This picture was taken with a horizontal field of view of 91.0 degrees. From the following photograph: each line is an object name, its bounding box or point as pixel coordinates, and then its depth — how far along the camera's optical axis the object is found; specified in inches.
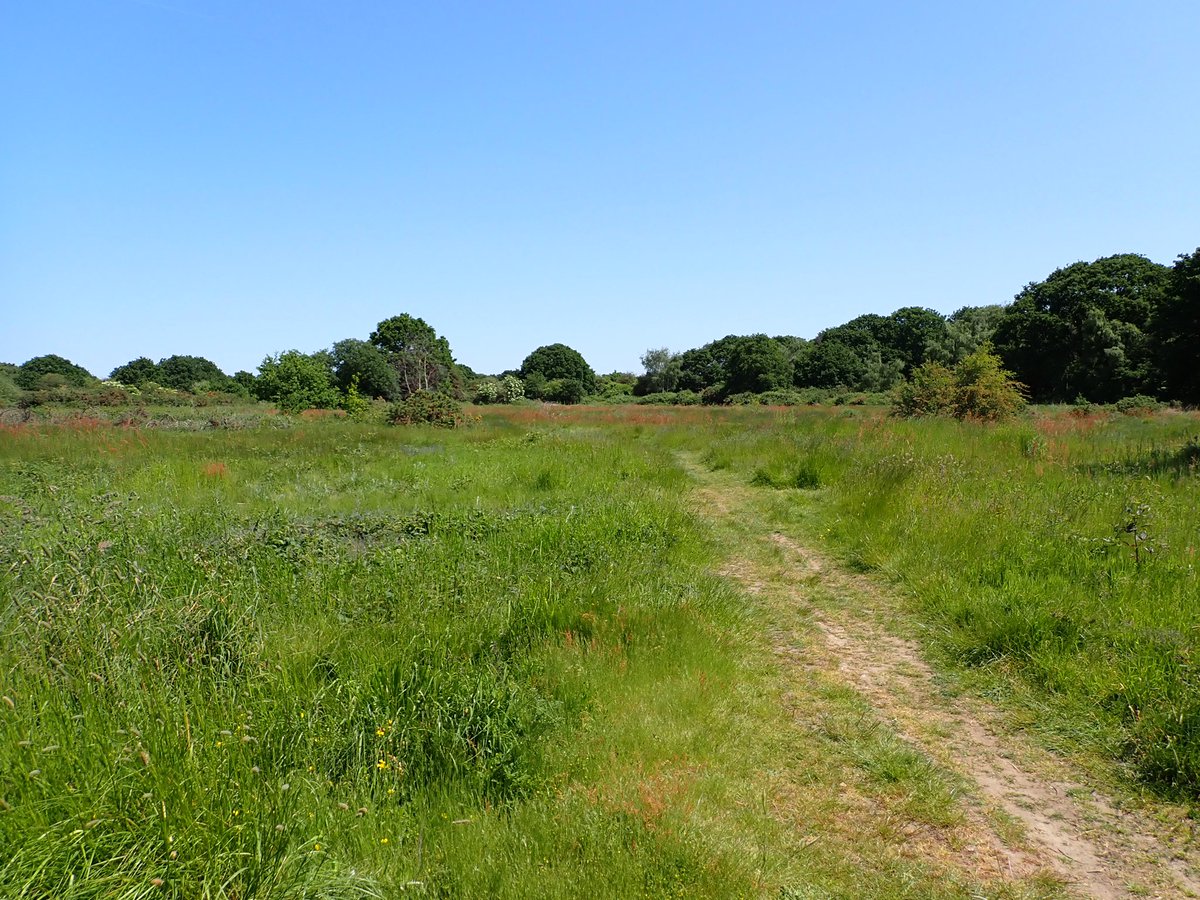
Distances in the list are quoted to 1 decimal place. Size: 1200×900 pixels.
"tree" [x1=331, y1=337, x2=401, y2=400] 2015.3
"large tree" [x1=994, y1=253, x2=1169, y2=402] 1585.9
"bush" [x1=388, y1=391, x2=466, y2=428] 986.7
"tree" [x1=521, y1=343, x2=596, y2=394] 3457.2
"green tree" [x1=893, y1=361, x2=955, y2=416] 817.5
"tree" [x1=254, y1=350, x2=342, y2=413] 1429.6
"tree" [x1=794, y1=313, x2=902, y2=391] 2305.6
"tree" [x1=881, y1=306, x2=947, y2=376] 2888.8
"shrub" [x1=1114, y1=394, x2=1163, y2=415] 1123.8
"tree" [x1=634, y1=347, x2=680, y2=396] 3078.2
